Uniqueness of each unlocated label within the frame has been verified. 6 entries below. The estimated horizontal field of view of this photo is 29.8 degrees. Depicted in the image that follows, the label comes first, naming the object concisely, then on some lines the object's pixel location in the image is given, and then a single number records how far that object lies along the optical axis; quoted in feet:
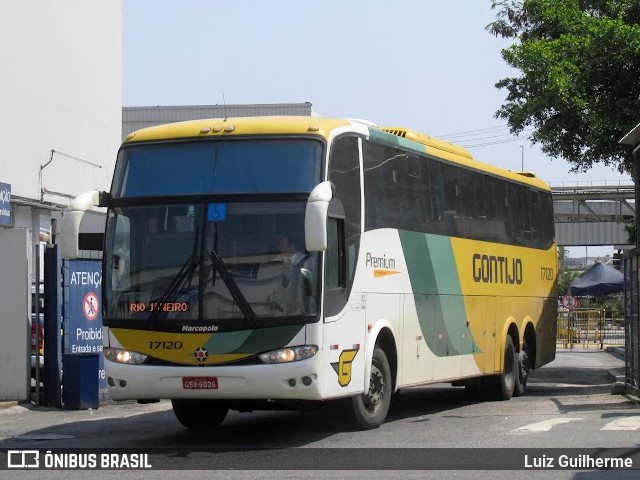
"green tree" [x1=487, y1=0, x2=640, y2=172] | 75.36
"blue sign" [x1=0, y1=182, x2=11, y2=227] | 60.18
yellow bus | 40.45
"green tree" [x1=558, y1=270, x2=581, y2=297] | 366.63
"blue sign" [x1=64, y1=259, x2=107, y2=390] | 58.59
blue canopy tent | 148.87
